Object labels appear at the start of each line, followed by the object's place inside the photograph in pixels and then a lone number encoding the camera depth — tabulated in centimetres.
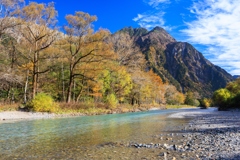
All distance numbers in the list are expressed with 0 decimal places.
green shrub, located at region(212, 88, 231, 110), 5913
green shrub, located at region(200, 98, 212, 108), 9251
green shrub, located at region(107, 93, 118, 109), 4490
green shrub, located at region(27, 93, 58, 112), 2911
